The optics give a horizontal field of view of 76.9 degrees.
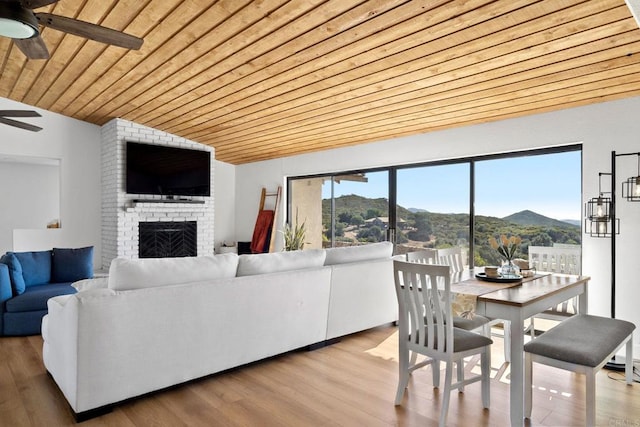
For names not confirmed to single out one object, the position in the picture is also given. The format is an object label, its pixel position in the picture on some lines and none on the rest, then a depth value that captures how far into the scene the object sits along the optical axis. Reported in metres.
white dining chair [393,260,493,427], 2.37
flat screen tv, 6.38
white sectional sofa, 2.45
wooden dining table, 2.30
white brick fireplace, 6.29
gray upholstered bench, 2.22
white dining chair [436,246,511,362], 3.04
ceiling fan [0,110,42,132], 4.10
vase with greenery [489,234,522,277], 3.04
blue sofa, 3.96
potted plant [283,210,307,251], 7.05
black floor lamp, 3.31
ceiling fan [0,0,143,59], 2.16
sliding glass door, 4.30
